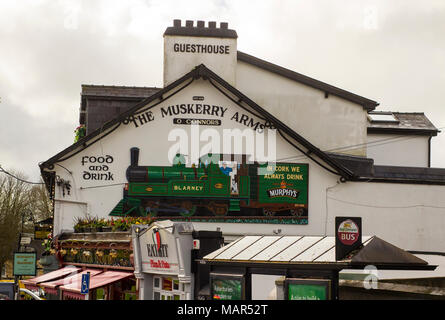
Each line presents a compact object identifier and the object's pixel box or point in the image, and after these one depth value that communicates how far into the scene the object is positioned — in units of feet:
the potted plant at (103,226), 94.95
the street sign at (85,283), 76.37
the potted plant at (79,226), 102.02
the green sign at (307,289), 50.19
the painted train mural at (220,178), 111.96
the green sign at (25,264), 120.57
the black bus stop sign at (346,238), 50.24
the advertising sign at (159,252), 74.28
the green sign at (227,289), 58.08
